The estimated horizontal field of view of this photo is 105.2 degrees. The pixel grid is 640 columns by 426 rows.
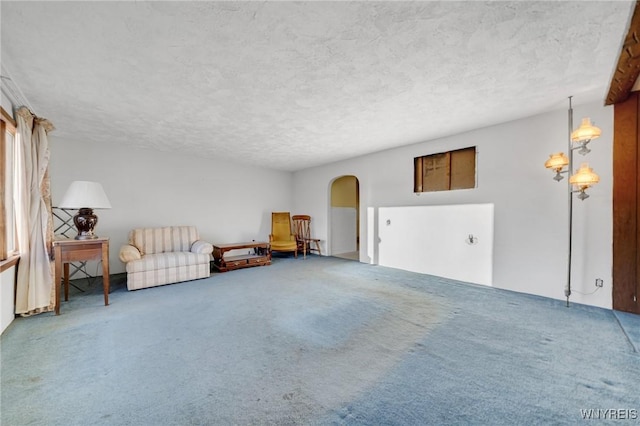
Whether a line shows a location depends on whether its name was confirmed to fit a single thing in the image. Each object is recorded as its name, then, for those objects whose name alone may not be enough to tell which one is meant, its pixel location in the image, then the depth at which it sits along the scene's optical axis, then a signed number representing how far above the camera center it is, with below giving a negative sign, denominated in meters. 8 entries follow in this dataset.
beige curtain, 2.62 -0.10
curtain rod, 2.26 +1.24
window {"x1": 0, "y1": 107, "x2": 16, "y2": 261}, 2.45 +0.27
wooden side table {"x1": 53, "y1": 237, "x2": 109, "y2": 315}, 2.80 -0.52
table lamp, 2.93 +0.10
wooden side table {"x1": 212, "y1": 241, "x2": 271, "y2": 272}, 4.89 -1.01
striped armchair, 3.65 -0.74
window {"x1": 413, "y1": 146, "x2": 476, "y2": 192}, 4.04 +0.71
